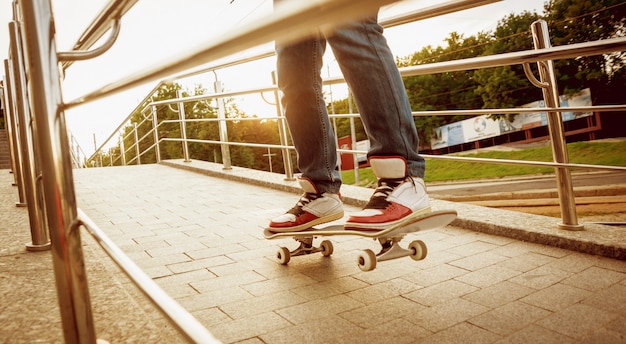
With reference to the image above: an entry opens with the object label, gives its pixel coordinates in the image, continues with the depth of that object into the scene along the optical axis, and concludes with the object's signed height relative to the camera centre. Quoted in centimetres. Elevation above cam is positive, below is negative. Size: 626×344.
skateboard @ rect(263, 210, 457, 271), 141 -20
